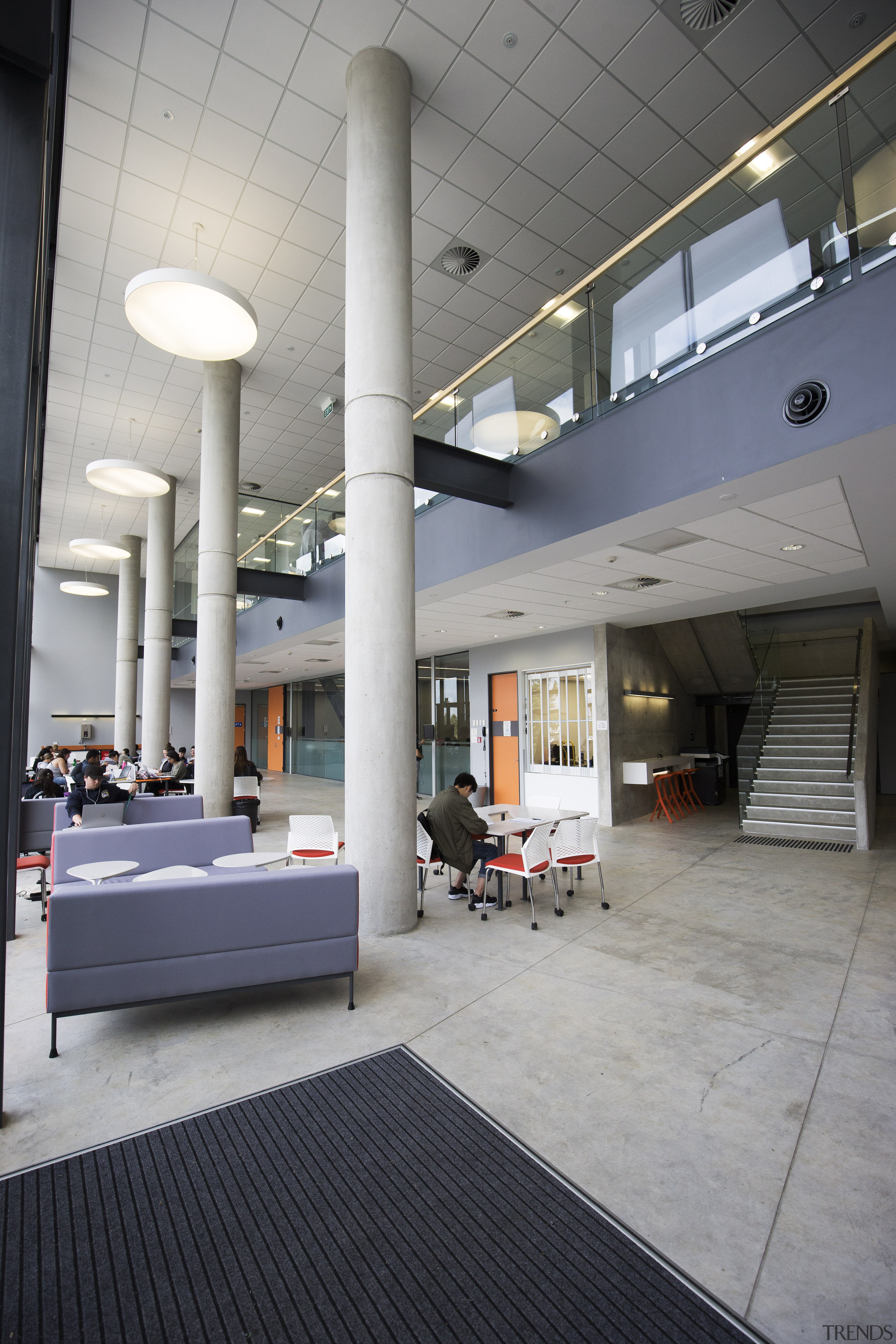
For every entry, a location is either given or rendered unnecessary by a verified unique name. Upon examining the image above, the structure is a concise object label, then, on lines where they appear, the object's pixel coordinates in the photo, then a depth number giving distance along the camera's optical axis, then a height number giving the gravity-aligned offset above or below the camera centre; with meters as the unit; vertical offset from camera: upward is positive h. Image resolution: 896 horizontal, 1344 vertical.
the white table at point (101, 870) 4.51 -1.03
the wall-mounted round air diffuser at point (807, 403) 4.27 +2.12
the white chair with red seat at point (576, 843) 6.04 -1.19
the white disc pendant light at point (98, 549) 13.88 +3.98
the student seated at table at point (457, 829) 6.00 -1.01
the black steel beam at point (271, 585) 11.83 +2.63
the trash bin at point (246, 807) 10.52 -1.36
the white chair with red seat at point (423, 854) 6.07 -1.27
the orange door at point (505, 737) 12.98 -0.35
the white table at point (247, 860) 5.05 -1.09
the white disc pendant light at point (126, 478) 9.48 +3.81
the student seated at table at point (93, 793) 6.63 -0.72
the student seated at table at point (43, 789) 8.30 -0.79
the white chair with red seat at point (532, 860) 5.52 -1.25
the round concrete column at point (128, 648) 18.97 +2.38
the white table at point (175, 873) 4.55 -1.10
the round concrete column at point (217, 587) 9.29 +2.03
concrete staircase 9.60 -0.91
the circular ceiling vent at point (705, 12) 4.82 +5.37
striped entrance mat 1.80 -1.69
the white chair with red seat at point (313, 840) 6.36 -1.17
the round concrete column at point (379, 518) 5.01 +1.63
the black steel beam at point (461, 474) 6.17 +2.50
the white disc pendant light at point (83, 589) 17.07 +3.77
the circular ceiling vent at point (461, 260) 7.19 +5.27
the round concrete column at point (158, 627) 14.15 +2.21
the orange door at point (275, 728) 25.41 -0.17
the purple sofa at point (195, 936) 3.29 -1.15
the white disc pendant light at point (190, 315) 5.30 +3.61
